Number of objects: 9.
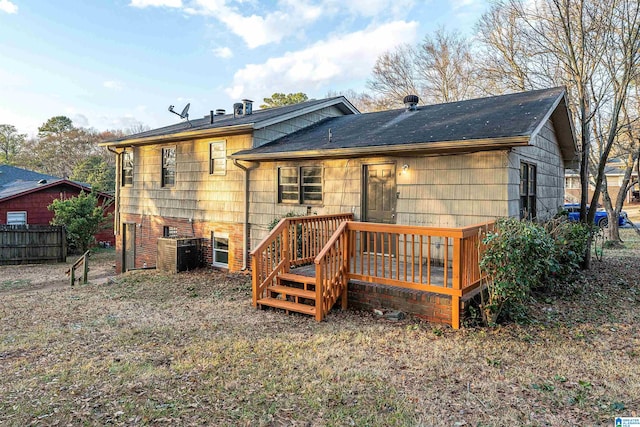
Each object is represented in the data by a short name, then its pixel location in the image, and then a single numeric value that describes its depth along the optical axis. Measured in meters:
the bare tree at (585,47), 9.15
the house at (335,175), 6.84
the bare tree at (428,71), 21.59
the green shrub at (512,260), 4.88
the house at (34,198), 18.07
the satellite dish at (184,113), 11.91
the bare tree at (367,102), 24.33
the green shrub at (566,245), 7.09
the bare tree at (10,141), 37.25
